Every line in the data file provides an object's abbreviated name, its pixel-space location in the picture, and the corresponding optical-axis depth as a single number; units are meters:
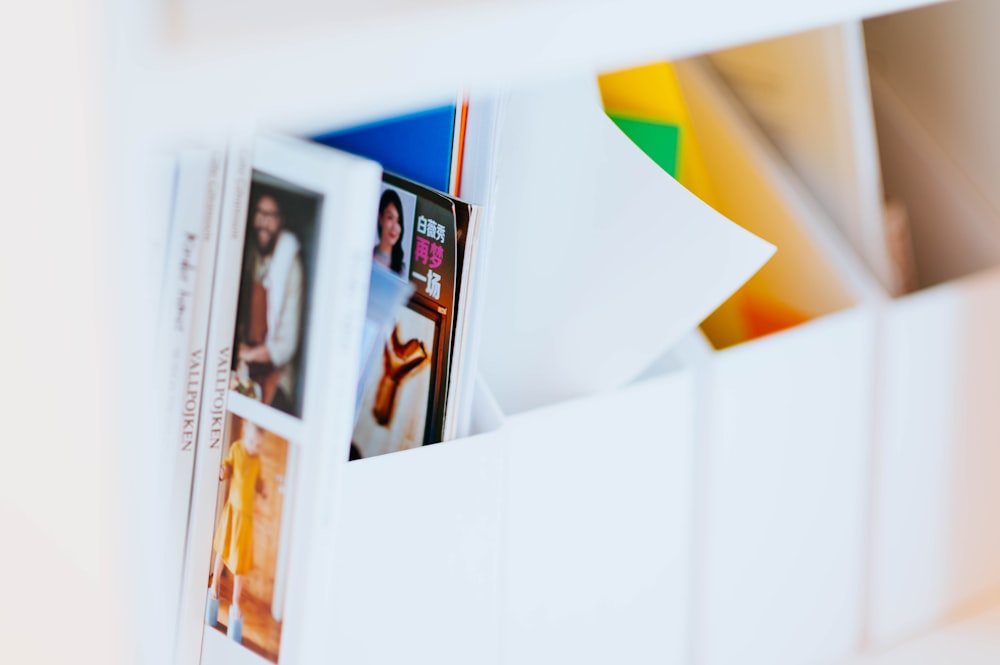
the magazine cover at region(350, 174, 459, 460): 1.26
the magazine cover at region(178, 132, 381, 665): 1.12
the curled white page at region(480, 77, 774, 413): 1.29
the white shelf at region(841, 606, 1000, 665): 1.53
